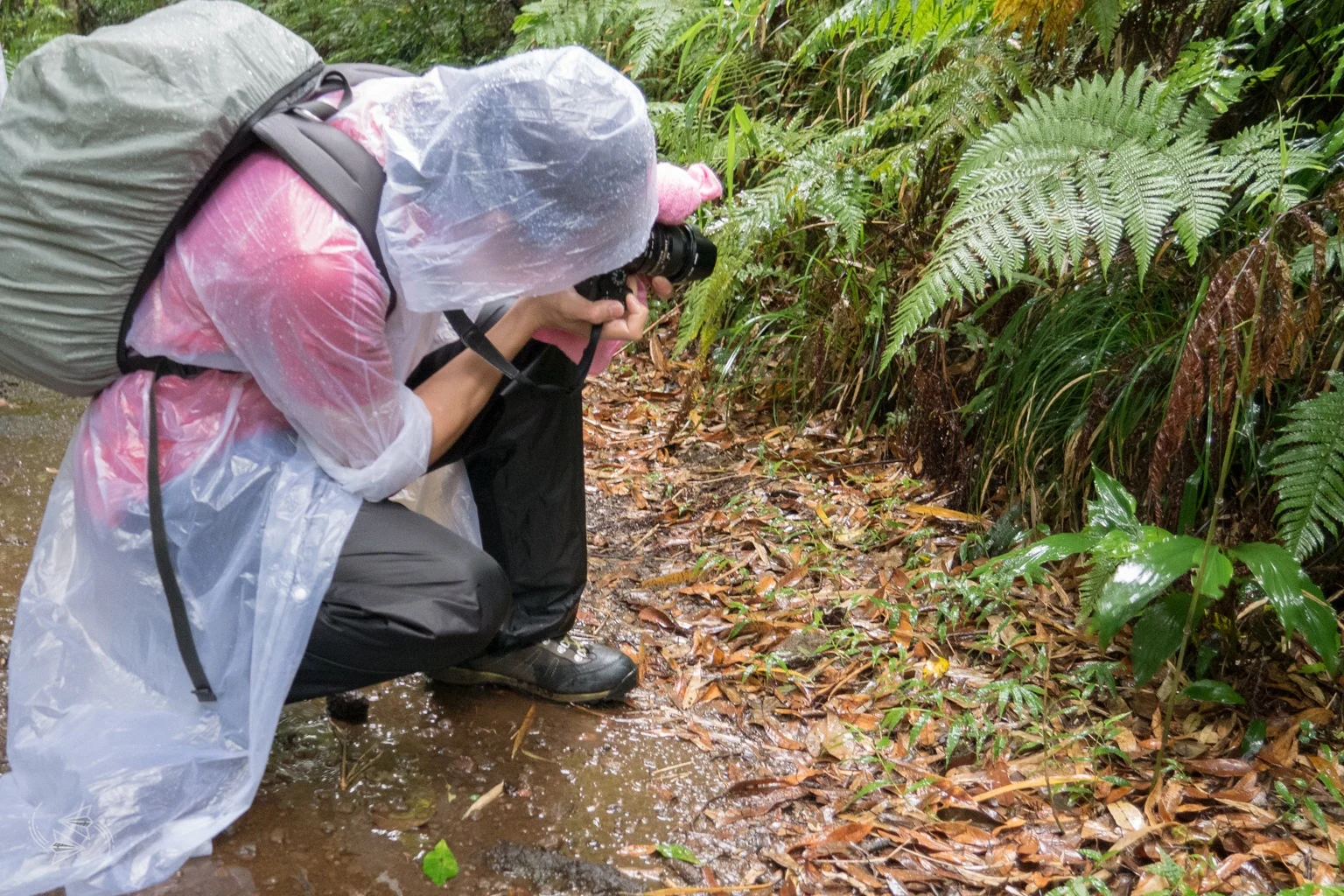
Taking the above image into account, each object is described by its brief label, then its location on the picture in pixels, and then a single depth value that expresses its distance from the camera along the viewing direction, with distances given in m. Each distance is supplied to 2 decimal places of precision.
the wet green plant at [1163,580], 1.90
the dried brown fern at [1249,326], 1.90
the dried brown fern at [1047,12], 2.44
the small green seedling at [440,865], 1.85
